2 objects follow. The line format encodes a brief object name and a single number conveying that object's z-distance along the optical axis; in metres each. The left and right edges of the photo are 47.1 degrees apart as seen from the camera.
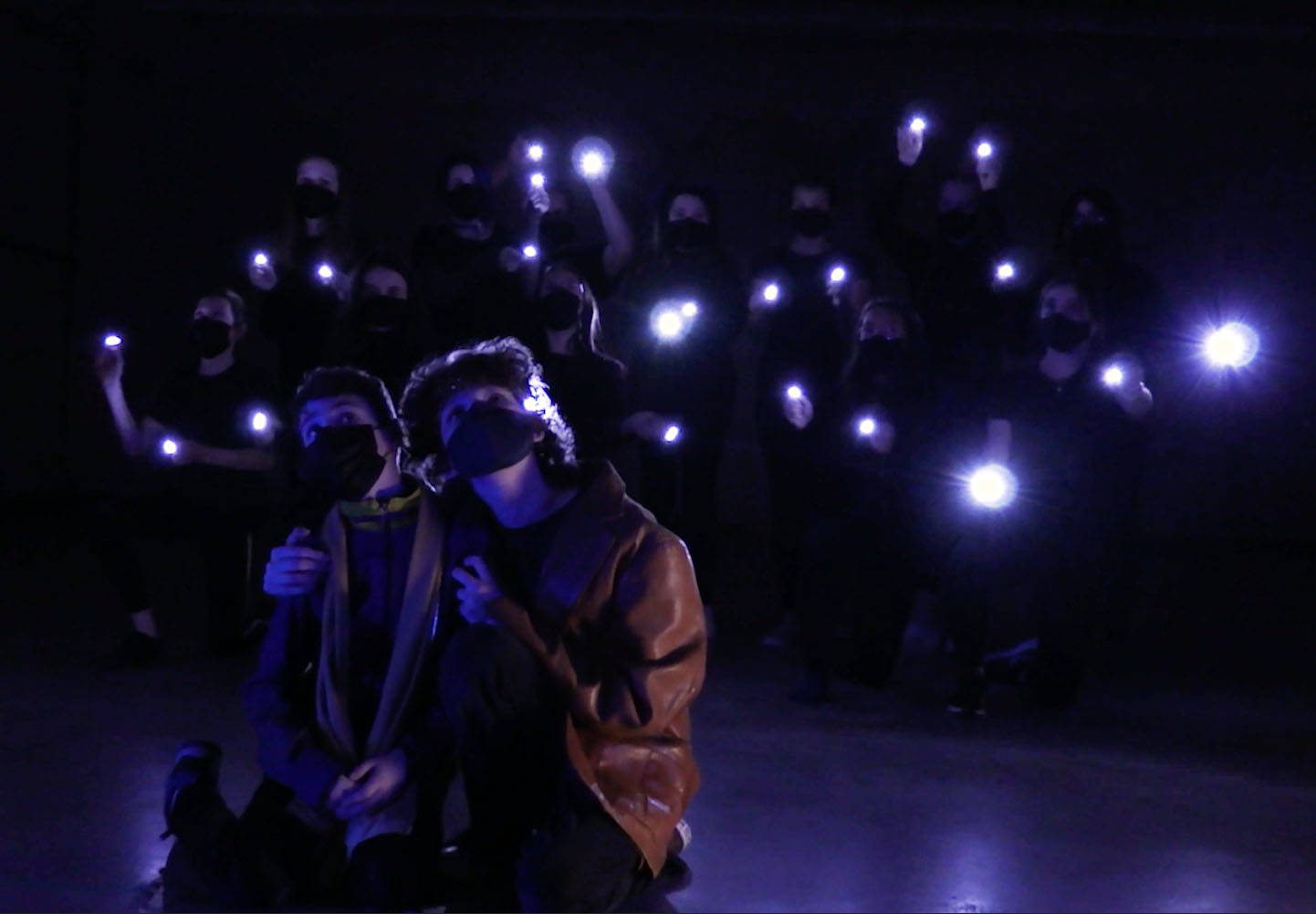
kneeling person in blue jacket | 3.37
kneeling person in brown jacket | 3.18
